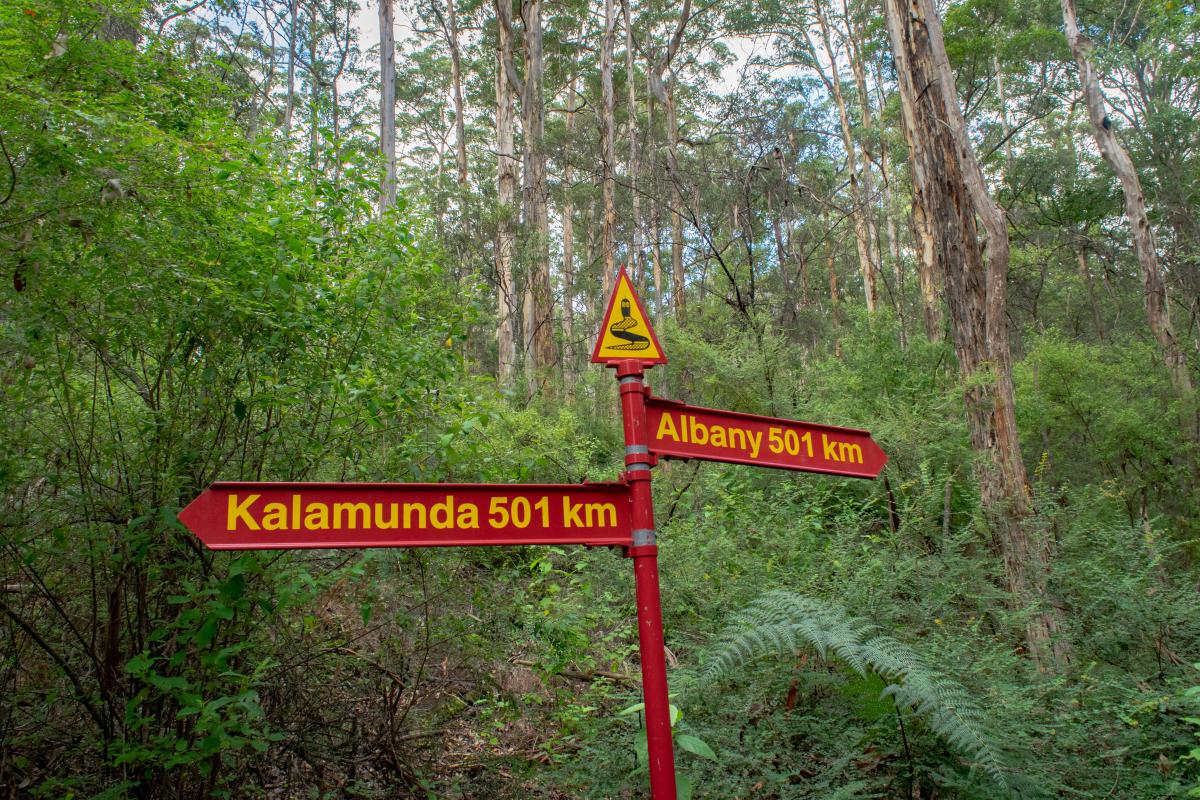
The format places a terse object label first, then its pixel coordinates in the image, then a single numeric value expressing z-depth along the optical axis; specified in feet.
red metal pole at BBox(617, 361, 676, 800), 6.89
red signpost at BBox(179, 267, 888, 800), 6.84
